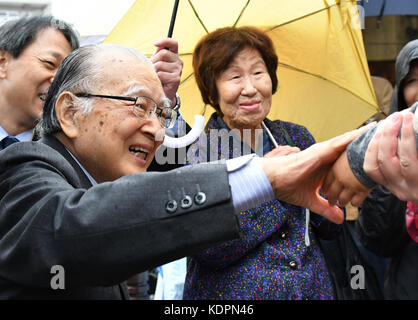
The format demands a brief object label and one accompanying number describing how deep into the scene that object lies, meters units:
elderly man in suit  1.50
